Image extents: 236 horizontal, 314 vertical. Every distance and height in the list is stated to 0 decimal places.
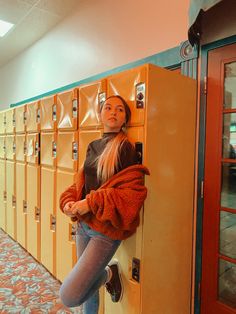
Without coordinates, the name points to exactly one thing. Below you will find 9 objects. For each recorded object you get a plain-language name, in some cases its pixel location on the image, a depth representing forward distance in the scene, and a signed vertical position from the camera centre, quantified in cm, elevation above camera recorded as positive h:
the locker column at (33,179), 273 -42
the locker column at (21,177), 304 -43
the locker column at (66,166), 214 -20
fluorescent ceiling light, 375 +186
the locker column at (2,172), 364 -43
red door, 173 -32
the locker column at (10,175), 333 -44
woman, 134 -36
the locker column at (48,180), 244 -38
